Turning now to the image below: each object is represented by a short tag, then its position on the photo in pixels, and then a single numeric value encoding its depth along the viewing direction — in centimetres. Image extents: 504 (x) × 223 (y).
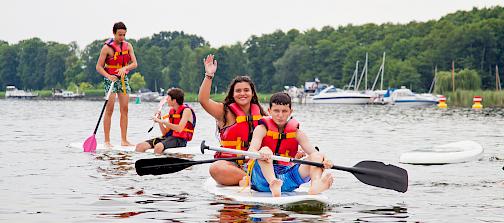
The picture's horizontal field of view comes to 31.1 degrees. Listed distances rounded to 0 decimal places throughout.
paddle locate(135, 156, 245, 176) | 955
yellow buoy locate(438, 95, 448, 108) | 6184
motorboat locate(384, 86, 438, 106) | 7419
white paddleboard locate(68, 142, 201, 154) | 1395
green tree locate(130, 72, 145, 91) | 14200
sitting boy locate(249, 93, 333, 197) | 862
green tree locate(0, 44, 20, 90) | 16150
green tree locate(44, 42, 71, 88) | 15788
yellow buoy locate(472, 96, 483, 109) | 5522
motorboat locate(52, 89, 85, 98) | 12889
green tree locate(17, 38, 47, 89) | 16025
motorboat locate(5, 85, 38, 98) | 13320
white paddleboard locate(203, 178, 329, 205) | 831
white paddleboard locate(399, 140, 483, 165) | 1335
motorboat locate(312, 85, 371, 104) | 7731
